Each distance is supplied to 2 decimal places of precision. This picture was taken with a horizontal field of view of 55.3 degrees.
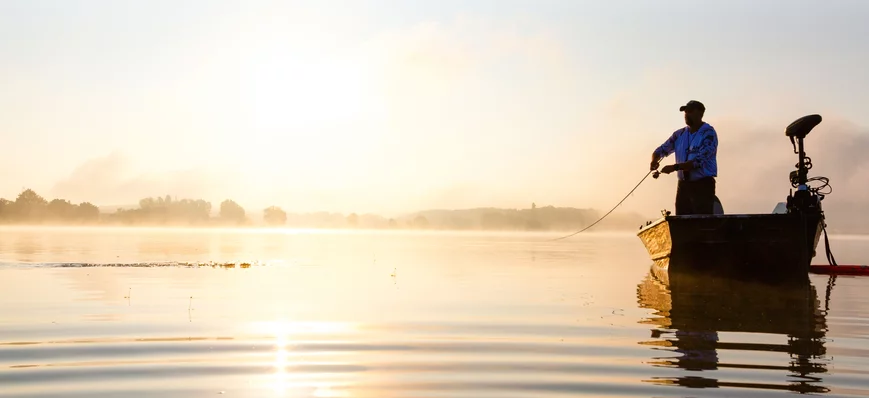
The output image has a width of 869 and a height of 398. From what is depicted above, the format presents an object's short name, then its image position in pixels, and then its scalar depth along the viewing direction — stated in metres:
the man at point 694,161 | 18.89
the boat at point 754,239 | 18.53
